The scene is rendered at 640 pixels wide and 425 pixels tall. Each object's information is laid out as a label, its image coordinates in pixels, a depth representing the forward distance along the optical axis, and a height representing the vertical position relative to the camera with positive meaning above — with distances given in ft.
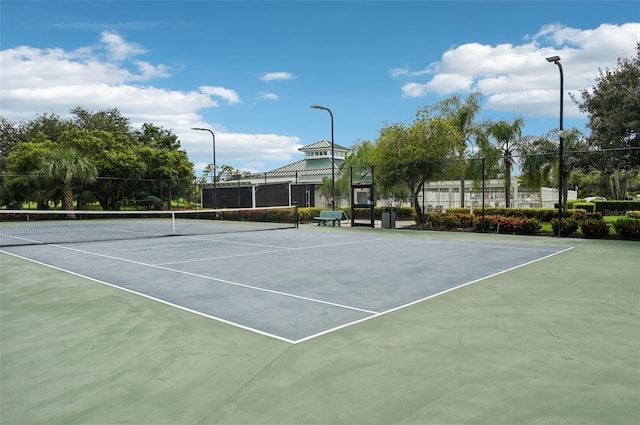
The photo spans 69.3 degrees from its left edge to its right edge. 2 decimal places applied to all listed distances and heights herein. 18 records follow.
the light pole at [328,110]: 82.38 +16.81
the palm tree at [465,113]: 94.58 +18.03
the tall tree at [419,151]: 73.82 +8.21
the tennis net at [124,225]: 62.44 -3.74
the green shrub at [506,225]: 60.13 -3.26
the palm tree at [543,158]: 88.43 +8.41
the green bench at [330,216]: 79.30 -2.28
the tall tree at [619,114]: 60.75 +11.61
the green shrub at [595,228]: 54.19 -3.39
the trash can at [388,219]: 75.15 -2.78
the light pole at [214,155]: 103.19 +11.27
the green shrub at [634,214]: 71.87 -2.43
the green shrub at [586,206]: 107.53 -1.56
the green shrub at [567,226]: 57.06 -3.25
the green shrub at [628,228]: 52.29 -3.32
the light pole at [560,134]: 51.60 +7.62
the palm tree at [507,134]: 93.86 +13.53
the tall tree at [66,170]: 106.32 +8.40
